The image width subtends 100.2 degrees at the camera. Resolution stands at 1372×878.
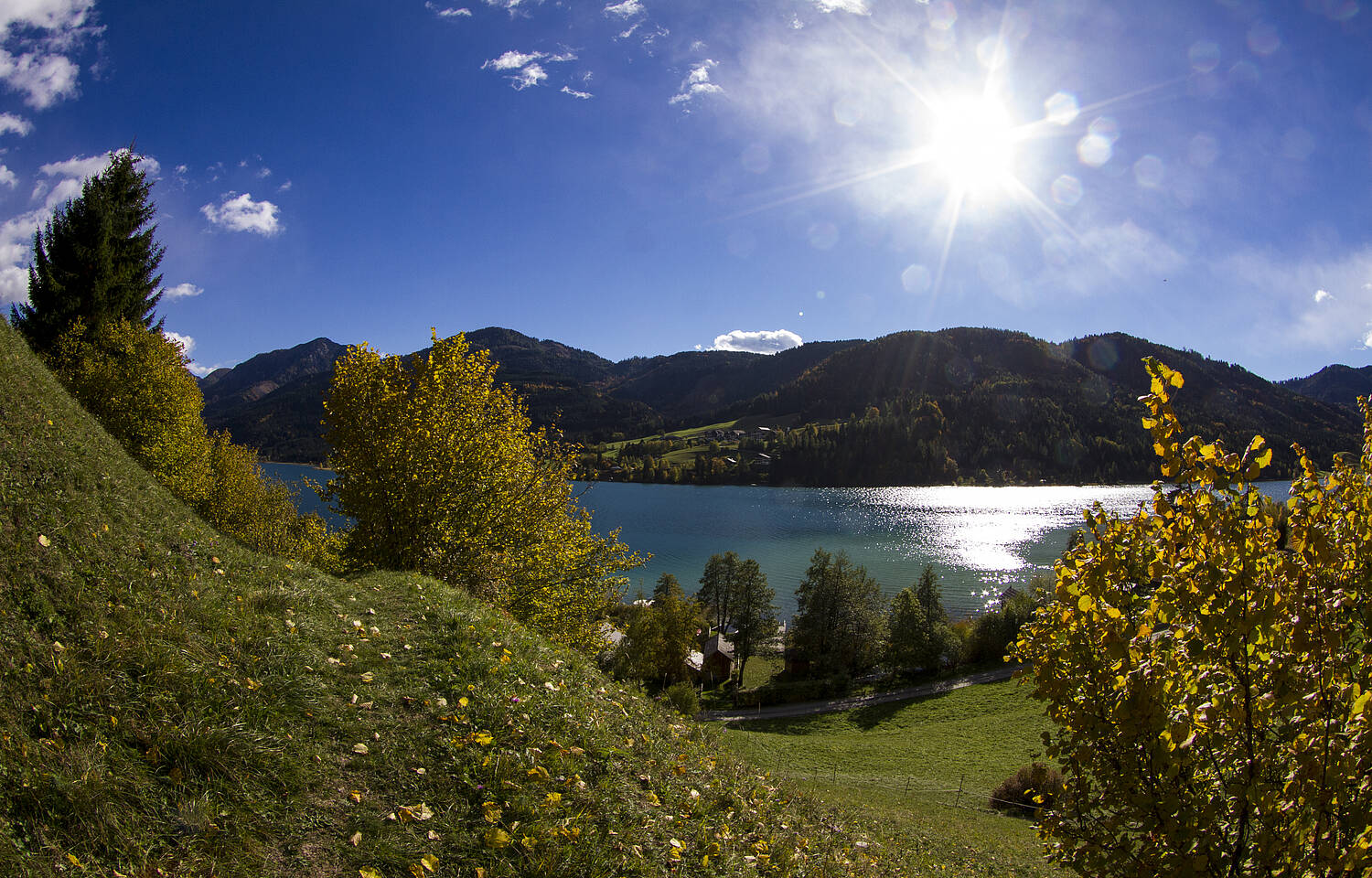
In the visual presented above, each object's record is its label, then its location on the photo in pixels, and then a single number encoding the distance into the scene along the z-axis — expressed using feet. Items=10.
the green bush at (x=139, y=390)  79.41
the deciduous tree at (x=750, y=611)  183.52
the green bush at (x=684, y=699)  102.99
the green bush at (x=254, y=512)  105.50
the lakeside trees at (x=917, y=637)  163.12
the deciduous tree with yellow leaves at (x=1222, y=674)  11.91
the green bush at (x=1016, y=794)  66.31
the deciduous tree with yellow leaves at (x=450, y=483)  53.21
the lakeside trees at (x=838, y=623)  175.11
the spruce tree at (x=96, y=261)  79.10
